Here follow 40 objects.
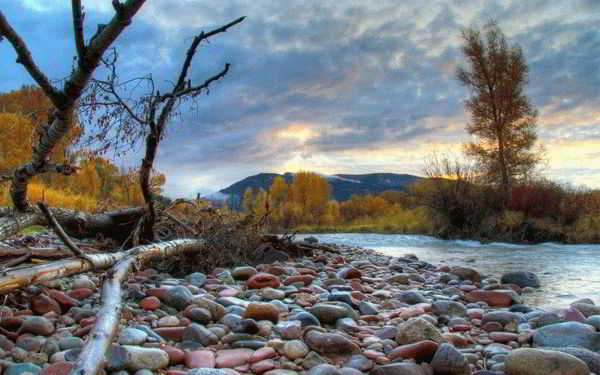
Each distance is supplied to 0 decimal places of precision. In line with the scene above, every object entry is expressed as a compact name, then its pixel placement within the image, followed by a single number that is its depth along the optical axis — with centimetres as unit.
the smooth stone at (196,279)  419
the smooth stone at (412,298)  389
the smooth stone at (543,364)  214
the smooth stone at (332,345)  243
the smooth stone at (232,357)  222
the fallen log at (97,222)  484
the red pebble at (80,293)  330
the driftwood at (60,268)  230
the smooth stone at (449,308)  342
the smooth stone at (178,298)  321
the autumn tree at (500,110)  1955
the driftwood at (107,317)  162
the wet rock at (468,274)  550
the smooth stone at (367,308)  338
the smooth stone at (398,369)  213
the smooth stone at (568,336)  263
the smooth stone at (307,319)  285
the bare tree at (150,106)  438
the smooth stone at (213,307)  297
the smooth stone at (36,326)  248
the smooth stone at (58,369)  186
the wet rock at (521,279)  510
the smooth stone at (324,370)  204
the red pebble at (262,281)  406
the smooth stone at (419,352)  234
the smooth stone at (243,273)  451
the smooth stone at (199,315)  289
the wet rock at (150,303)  313
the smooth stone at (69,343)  229
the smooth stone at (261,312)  292
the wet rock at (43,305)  288
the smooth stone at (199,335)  253
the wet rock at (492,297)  403
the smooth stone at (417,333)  258
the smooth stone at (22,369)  194
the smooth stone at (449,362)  218
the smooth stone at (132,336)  237
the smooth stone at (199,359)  219
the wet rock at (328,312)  303
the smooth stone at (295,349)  236
